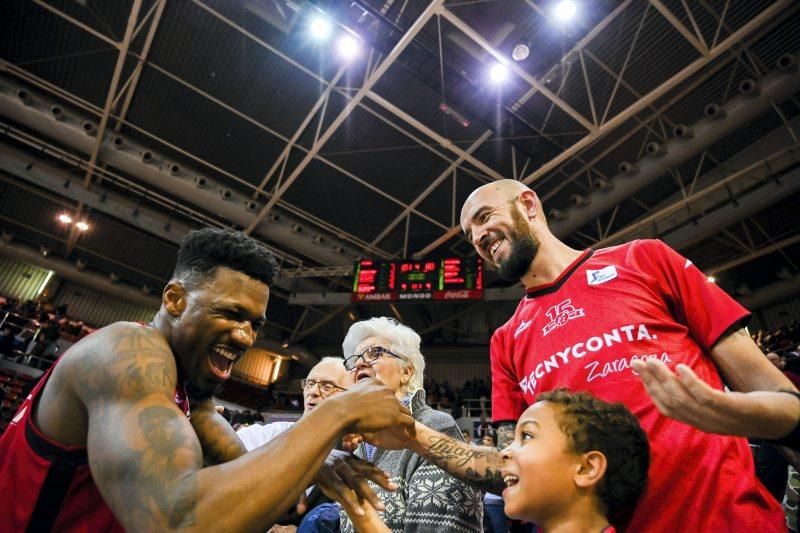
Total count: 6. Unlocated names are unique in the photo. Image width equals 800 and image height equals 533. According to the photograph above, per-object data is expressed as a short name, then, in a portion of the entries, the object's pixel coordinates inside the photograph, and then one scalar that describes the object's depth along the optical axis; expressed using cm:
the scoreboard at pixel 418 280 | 1038
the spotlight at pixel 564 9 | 741
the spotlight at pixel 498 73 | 826
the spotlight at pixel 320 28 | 780
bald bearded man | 129
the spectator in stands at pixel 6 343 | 950
